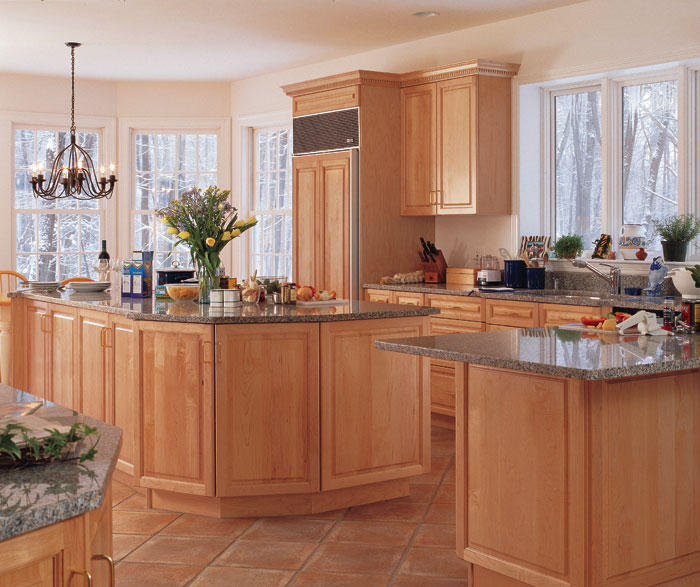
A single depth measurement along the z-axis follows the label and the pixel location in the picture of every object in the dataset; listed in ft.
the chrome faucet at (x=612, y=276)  17.51
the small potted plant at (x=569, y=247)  19.01
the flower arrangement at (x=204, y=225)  14.34
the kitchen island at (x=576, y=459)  8.45
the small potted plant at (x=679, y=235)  17.01
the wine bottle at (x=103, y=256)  18.33
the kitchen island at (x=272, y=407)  12.57
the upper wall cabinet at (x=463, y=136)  19.67
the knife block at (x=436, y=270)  21.44
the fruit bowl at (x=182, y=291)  15.53
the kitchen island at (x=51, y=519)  4.12
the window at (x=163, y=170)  28.66
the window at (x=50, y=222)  27.40
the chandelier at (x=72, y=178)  21.33
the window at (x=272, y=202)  27.25
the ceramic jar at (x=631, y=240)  17.94
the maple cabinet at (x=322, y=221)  21.50
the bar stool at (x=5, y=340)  18.71
